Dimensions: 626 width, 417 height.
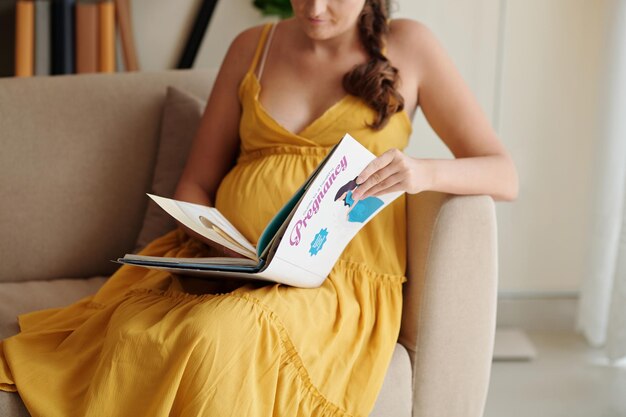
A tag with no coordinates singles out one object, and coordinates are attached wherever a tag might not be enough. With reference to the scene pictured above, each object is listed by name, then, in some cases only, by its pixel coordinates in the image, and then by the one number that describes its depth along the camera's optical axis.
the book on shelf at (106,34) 2.78
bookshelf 2.74
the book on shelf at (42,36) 2.80
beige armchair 1.94
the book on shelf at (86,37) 2.78
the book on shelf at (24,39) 2.72
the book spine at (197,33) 2.78
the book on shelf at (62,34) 2.76
